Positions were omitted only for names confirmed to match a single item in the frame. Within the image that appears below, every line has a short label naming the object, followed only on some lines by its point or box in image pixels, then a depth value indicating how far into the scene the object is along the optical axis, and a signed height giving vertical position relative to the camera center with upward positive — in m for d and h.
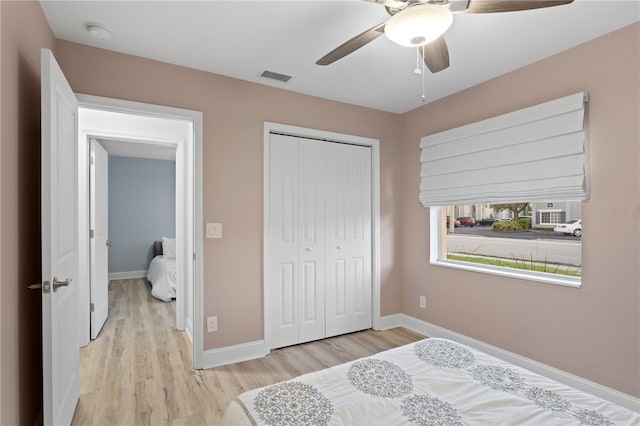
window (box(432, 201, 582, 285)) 2.60 -0.26
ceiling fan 1.41 +0.83
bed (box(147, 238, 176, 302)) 4.90 -0.95
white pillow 6.22 -0.69
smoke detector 2.13 +1.15
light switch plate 2.84 -0.16
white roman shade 2.40 +0.44
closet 3.22 -0.29
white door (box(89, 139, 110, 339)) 3.41 -0.27
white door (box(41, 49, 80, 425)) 1.61 -0.17
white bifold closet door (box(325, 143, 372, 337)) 3.54 -0.30
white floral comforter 1.24 -0.76
